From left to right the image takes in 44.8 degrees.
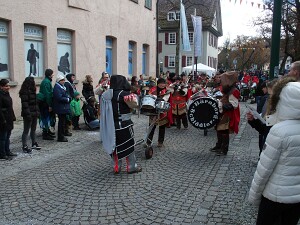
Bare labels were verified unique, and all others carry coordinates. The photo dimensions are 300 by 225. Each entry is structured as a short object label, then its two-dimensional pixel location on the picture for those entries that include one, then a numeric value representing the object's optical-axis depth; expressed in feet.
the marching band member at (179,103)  34.00
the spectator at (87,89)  35.86
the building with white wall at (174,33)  154.36
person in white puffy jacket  8.80
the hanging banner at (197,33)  81.30
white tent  98.45
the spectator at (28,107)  25.18
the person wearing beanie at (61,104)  28.99
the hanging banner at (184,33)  78.38
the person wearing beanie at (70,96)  32.07
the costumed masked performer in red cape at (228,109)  24.44
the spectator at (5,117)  22.58
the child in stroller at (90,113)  35.04
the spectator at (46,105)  29.32
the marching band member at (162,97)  26.35
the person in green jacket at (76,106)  33.06
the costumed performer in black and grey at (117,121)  19.67
